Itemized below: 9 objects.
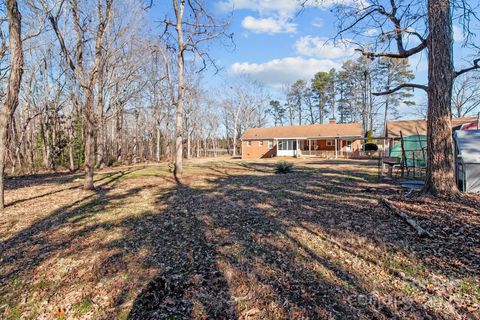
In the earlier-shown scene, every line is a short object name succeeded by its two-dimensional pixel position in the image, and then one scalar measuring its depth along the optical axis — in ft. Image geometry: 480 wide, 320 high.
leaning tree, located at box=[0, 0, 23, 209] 20.89
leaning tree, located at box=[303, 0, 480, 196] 20.65
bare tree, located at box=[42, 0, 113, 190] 27.91
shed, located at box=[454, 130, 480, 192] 22.79
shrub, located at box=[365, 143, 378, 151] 88.90
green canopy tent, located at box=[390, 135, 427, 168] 43.91
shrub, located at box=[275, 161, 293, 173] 44.91
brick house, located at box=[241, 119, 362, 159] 89.86
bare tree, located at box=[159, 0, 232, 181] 38.22
